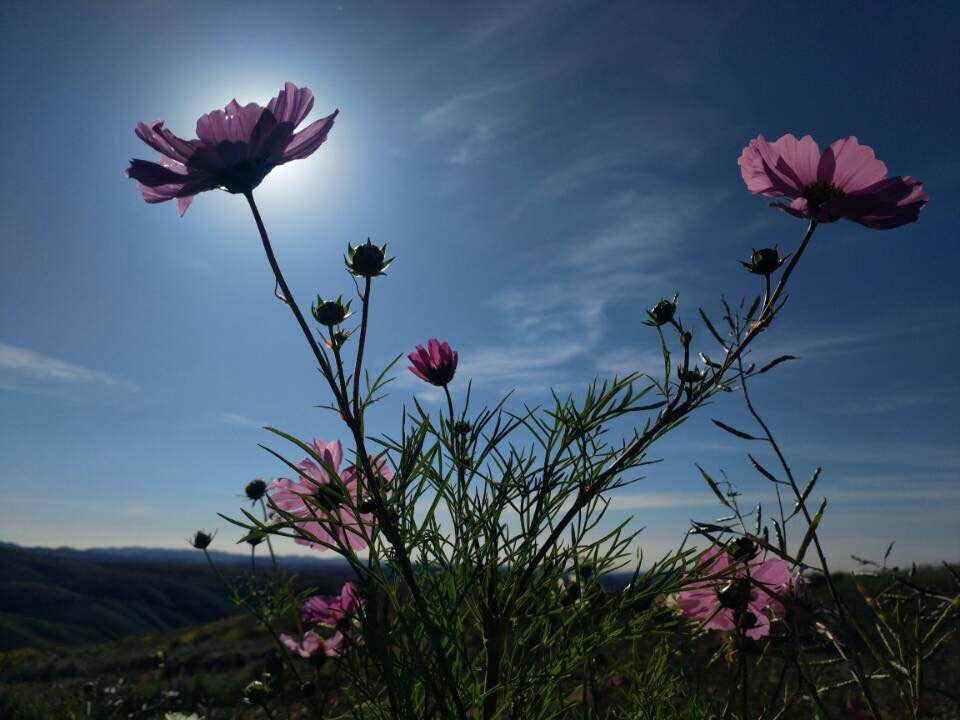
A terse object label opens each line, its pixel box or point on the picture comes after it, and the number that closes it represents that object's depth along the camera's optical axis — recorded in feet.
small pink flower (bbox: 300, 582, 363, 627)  0.93
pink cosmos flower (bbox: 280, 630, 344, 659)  1.27
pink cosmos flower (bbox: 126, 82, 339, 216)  0.76
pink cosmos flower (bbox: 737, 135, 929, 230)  0.80
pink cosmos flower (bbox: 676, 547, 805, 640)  0.78
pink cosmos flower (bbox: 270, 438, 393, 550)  0.76
